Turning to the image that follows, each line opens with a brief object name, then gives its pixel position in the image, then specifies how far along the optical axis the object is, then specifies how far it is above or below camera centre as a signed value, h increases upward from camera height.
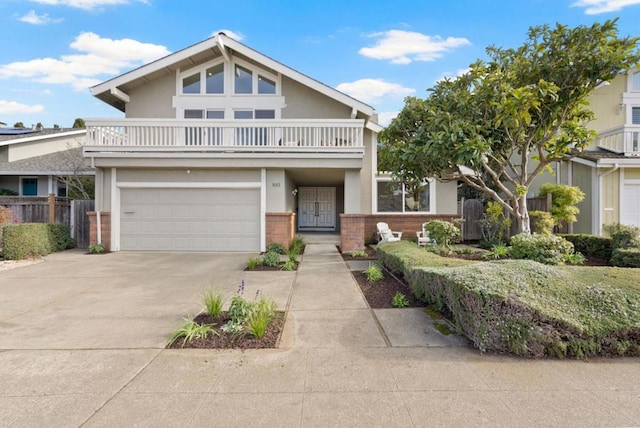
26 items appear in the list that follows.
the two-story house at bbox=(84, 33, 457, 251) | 11.00 +1.47
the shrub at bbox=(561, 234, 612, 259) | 8.51 -0.88
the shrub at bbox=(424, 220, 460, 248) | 8.52 -0.52
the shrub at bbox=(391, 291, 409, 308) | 5.36 -1.47
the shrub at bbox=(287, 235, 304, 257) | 10.63 -1.16
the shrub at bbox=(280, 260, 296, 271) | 8.23 -1.35
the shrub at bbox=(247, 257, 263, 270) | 8.38 -1.32
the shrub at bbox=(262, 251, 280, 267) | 8.53 -1.23
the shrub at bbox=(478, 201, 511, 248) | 10.97 -0.52
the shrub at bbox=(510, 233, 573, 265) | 6.63 -0.75
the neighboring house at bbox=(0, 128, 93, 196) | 16.94 +2.63
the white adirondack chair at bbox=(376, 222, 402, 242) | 11.43 -0.77
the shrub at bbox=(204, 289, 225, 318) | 4.66 -1.33
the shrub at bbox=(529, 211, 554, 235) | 10.87 -0.30
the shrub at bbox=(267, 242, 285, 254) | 10.59 -1.15
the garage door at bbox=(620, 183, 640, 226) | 13.14 +0.31
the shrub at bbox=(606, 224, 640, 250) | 7.71 -0.61
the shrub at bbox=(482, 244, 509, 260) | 8.25 -1.07
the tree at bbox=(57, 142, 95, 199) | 16.06 +1.64
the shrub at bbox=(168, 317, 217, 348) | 3.99 -1.48
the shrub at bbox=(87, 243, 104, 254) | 10.94 -1.22
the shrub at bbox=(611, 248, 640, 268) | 6.84 -0.97
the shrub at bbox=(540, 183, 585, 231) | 11.98 +0.39
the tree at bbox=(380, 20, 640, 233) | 7.01 +2.46
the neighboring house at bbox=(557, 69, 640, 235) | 12.97 +1.31
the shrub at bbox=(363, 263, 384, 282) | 7.02 -1.34
